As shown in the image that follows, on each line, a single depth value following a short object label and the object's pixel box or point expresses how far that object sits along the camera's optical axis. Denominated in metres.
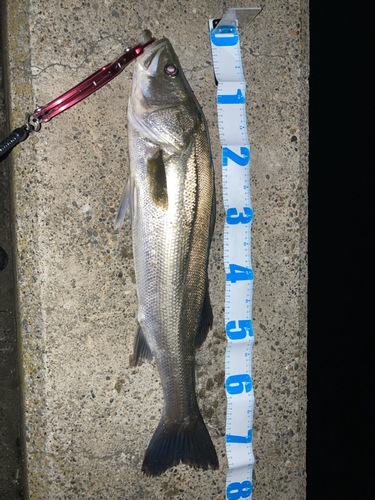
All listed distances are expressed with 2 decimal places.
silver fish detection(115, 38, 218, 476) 0.57
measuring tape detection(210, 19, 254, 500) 0.68
